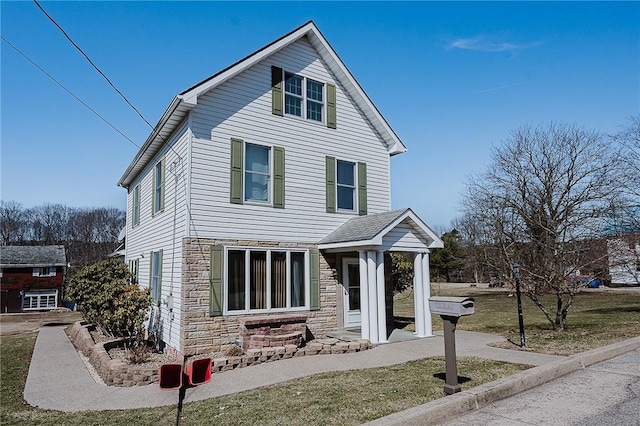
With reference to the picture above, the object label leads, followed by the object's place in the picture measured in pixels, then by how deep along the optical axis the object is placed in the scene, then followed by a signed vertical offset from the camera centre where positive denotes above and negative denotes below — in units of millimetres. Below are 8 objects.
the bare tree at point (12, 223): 57562 +6028
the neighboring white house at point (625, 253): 18797 +227
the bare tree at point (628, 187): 19625 +3341
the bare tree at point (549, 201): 13555 +3081
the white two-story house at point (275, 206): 10680 +1594
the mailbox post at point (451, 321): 6301 -901
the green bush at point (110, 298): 11266 -895
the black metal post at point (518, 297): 9773 -864
